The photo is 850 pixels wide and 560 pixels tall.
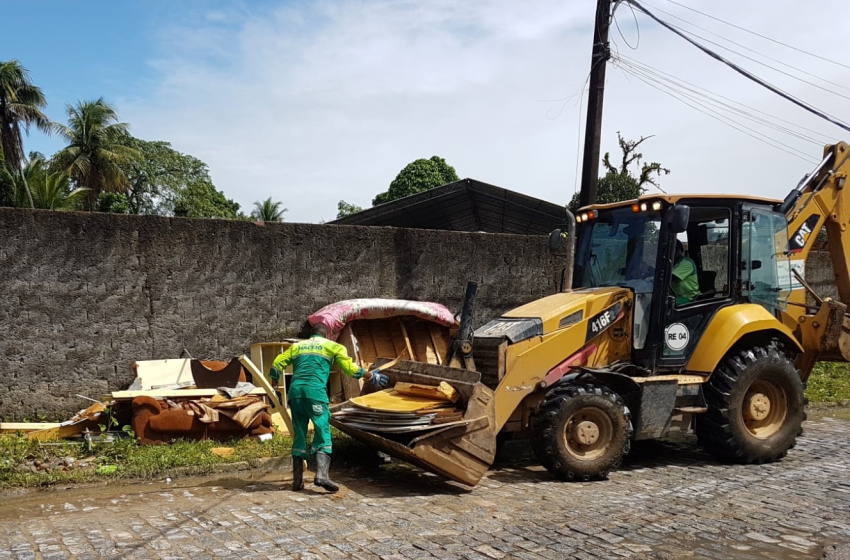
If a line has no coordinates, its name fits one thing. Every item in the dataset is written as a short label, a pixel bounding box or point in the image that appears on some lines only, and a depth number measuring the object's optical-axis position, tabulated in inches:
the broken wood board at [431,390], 271.3
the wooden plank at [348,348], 383.3
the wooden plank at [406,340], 405.2
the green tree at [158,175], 1669.5
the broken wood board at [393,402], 268.5
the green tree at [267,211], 1787.6
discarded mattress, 386.9
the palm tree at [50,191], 1030.4
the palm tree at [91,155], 1407.5
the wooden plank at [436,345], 420.5
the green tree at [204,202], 1638.8
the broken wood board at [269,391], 325.1
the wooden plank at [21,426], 322.7
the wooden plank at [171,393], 321.4
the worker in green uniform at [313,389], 268.1
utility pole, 469.7
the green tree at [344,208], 2063.9
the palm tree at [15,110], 1386.6
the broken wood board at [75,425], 319.9
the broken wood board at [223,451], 309.8
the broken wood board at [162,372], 355.9
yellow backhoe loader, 274.1
